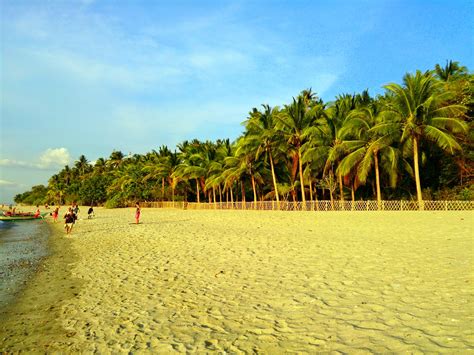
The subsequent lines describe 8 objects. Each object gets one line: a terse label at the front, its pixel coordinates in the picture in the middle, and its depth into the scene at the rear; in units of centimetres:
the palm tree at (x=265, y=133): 3128
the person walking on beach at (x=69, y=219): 2050
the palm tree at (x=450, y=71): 3192
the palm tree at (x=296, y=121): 3042
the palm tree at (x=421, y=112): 2283
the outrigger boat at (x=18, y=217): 4279
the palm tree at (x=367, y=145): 2477
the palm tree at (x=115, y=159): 7785
